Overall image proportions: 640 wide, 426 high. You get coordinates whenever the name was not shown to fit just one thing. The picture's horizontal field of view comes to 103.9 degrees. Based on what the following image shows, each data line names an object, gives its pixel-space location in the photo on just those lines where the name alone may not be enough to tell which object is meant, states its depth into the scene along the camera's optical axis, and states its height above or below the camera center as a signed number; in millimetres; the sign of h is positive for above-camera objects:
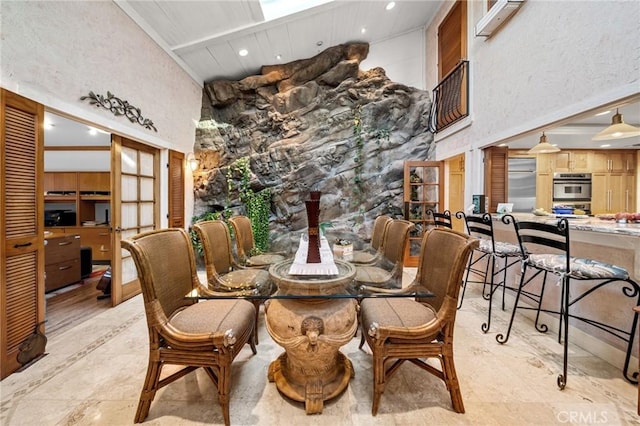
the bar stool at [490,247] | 2287 -352
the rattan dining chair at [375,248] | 2254 -422
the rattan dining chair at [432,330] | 1352 -652
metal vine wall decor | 2561 +1155
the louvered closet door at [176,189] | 3957 +325
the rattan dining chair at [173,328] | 1301 -651
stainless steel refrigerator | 3945 +433
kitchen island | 1724 -644
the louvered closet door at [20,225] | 1784 -122
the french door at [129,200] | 2941 +126
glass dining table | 1397 -638
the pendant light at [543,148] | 3029 +776
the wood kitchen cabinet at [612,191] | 4363 +358
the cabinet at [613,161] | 4367 +879
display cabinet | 4344 +276
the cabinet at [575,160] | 4422 +905
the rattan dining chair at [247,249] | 2498 -442
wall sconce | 4508 +878
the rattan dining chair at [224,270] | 1668 -497
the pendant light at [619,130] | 2217 +746
